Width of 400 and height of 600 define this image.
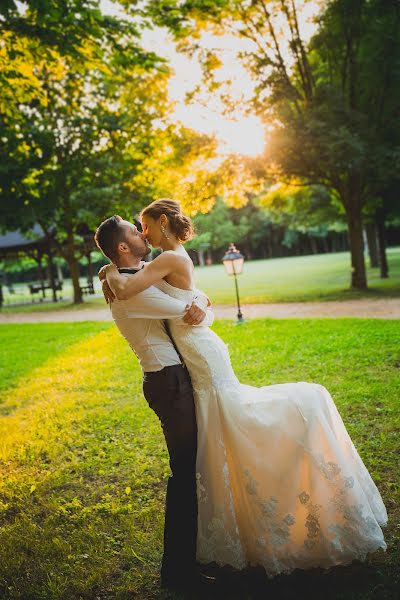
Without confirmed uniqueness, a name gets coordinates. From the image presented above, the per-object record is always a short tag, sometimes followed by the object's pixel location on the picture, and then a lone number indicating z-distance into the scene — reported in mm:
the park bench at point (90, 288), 29562
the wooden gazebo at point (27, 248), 30438
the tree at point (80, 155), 20344
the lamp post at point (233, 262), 12070
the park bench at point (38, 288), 28922
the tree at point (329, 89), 15570
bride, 2861
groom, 2861
